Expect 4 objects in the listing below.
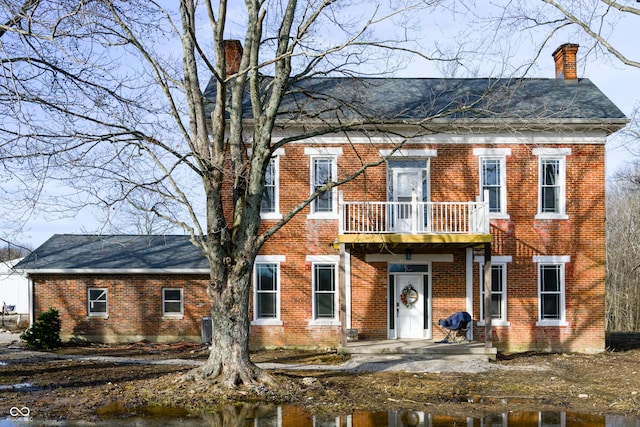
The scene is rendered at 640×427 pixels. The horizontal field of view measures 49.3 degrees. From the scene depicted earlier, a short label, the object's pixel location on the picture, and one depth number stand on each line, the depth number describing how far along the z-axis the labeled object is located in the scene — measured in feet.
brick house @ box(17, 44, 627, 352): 68.18
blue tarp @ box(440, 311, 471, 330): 64.03
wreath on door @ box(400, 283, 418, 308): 68.69
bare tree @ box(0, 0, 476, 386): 43.32
